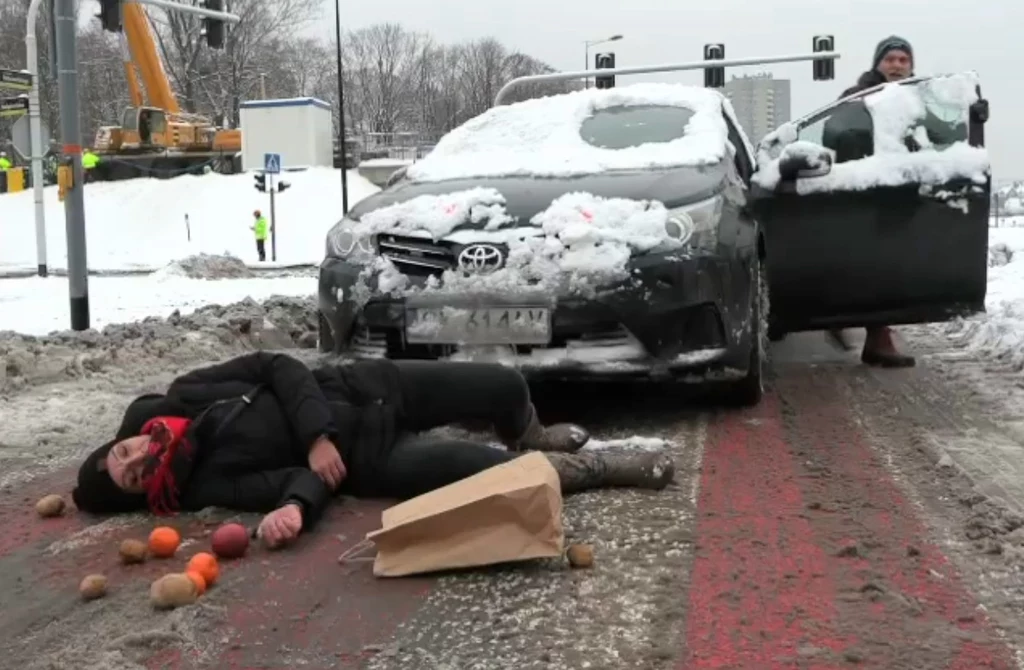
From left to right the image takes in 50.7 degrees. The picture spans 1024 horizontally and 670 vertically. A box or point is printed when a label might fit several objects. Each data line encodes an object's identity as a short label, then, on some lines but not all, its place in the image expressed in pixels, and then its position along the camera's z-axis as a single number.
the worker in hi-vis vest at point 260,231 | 30.30
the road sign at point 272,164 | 27.56
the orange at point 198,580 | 2.87
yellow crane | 38.81
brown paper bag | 2.91
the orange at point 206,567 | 2.94
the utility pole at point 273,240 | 30.24
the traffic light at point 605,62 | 27.87
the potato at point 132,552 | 3.16
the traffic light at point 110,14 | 15.62
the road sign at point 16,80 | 16.34
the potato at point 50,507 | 3.72
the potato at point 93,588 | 2.90
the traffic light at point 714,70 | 26.94
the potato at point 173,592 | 2.78
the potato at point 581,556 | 2.96
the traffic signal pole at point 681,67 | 24.75
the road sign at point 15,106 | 17.95
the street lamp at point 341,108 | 30.56
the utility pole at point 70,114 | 9.79
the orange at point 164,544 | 3.19
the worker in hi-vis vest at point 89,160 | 31.89
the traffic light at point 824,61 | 26.59
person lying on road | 3.46
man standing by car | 6.59
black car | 4.53
